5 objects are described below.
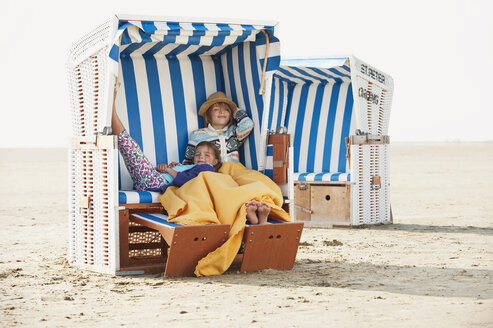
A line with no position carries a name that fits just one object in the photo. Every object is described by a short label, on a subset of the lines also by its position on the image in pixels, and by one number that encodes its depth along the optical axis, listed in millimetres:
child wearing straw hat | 6707
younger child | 6059
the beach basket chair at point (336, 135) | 8906
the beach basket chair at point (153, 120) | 5488
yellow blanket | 5387
